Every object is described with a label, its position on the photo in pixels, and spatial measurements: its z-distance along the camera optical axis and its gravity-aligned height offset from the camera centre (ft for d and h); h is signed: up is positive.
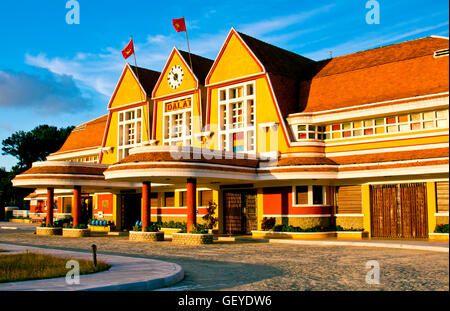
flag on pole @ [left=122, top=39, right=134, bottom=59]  124.59 +37.37
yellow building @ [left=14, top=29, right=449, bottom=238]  90.58 +10.96
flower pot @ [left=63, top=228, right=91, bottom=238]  117.70 -8.47
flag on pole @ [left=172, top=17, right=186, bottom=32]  114.11 +40.14
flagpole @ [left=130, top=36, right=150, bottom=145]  132.07 +24.13
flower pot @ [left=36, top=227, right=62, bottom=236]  124.67 -8.40
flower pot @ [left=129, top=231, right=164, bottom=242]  100.22 -7.98
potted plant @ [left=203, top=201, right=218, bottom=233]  110.52 -4.58
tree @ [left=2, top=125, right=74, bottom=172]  308.40 +34.38
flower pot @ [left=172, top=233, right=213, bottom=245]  90.84 -7.80
